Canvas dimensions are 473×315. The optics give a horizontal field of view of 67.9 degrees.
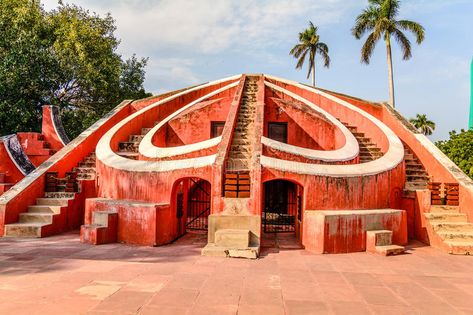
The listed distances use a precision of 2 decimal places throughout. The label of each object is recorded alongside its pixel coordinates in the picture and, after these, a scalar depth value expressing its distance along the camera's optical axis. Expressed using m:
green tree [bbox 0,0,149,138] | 13.24
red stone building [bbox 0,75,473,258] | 6.20
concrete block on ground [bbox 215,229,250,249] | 5.74
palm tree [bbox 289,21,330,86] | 28.75
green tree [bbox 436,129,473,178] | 10.20
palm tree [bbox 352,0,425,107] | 19.03
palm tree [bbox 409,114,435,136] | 32.62
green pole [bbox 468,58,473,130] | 19.27
